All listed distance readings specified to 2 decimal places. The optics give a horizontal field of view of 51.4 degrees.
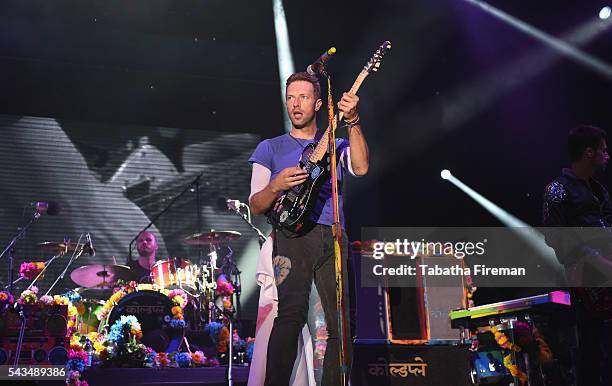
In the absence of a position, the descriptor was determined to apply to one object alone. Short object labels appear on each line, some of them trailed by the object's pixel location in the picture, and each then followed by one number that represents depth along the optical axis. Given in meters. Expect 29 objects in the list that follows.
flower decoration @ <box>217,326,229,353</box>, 6.20
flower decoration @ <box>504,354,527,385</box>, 4.18
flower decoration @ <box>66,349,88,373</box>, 5.02
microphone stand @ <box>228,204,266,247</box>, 6.90
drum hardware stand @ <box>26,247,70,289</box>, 6.59
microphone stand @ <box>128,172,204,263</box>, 8.44
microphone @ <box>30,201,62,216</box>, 7.11
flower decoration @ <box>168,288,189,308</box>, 6.53
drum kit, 6.26
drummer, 8.05
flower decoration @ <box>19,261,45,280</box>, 6.59
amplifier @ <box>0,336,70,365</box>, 5.14
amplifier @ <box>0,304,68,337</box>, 5.26
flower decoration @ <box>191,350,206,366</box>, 5.72
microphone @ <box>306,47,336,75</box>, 3.05
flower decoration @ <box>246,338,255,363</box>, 6.14
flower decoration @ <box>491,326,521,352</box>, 4.40
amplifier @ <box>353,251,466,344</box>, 4.74
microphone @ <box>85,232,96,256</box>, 6.91
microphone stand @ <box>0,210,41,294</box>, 6.51
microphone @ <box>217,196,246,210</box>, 6.97
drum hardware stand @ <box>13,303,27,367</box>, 5.12
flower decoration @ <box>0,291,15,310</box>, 5.29
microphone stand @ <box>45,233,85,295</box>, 7.44
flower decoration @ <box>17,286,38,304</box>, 5.30
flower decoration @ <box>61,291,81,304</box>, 6.55
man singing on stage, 2.95
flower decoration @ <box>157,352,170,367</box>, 5.60
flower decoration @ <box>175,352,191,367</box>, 5.63
